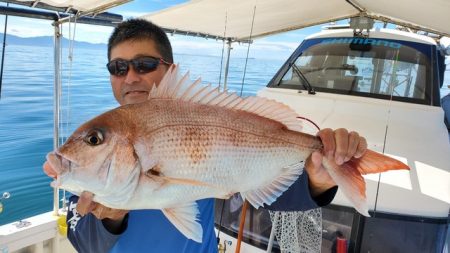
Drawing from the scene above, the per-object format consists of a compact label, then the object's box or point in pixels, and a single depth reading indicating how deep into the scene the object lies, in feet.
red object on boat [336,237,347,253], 7.63
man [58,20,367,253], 4.37
